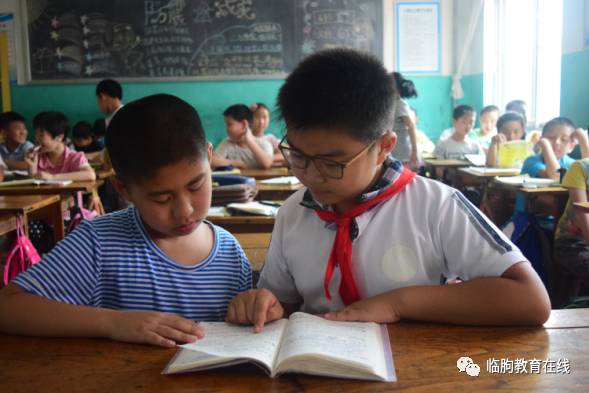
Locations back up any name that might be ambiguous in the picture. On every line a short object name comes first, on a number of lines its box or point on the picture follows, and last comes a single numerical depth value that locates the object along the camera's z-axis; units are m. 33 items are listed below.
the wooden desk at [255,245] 1.84
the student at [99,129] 6.33
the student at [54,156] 3.90
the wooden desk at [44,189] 3.54
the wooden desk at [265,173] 3.95
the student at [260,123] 5.69
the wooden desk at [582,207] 2.42
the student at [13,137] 5.32
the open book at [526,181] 3.31
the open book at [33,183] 3.67
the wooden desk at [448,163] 4.99
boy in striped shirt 0.92
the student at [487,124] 5.94
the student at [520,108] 5.18
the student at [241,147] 4.68
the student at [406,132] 4.71
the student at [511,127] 4.68
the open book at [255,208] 2.40
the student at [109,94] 5.09
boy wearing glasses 0.93
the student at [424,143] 6.46
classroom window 5.22
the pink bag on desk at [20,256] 2.60
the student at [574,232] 2.54
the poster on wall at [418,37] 6.81
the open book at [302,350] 0.73
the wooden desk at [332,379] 0.72
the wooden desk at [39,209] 2.71
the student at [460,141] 5.61
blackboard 6.58
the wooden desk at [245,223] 2.37
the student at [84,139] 6.15
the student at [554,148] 3.67
